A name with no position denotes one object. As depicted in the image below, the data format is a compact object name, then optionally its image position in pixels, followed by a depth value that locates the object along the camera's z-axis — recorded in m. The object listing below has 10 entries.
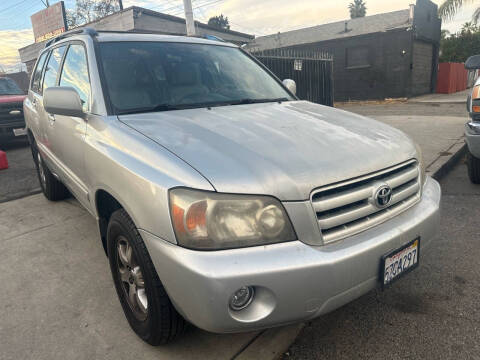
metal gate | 9.27
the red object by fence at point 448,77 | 22.33
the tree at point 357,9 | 67.00
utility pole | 8.62
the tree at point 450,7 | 20.31
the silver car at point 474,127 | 3.76
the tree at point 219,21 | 63.38
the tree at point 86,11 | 35.47
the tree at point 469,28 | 27.95
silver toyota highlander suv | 1.51
